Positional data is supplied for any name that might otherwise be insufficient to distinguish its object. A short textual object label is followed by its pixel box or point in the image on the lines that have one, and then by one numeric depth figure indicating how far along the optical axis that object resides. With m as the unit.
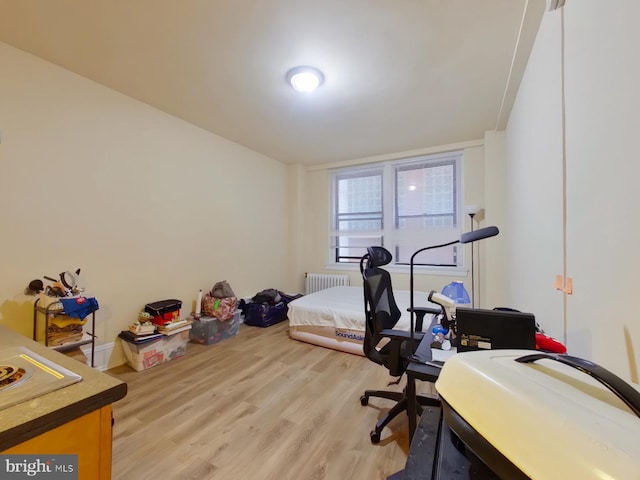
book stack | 2.80
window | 4.19
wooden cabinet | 0.68
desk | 1.21
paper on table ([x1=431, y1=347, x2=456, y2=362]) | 1.31
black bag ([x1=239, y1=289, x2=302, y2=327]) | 3.99
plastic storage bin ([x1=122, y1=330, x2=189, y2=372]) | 2.63
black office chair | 1.80
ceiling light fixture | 2.32
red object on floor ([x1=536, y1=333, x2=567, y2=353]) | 1.15
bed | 3.09
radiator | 4.85
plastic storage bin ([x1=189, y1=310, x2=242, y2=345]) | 3.29
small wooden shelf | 2.06
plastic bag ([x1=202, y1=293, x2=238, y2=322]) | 3.39
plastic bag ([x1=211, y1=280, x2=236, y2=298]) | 3.55
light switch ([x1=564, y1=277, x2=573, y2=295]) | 1.29
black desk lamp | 1.23
